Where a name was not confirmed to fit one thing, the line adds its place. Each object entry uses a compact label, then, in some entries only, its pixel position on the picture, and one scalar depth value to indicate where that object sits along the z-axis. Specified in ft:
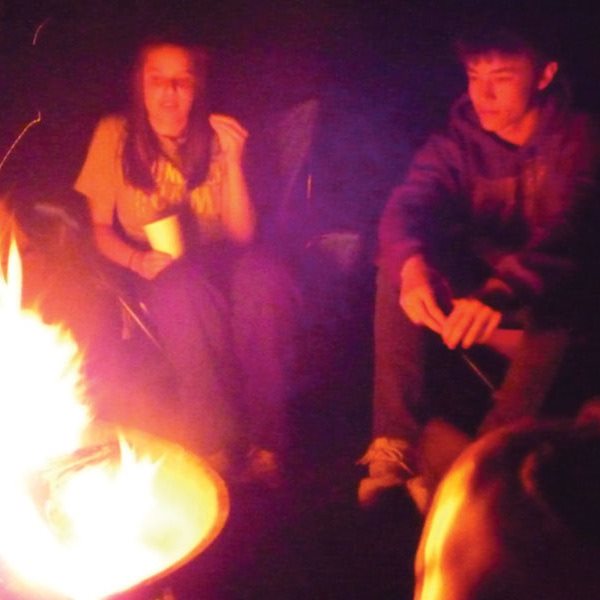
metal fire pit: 7.39
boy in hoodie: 8.64
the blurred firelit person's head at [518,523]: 6.07
